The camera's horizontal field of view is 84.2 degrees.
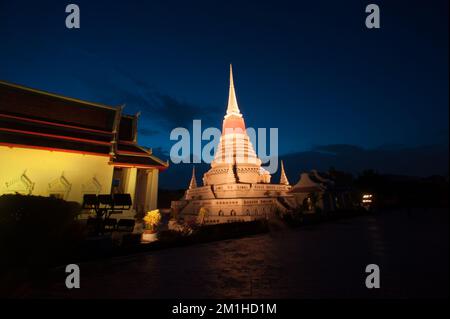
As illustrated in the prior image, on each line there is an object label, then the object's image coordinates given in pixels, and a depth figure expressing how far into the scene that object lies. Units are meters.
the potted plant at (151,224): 13.42
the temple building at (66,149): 14.27
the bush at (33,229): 6.21
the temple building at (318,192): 32.41
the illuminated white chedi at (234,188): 29.52
